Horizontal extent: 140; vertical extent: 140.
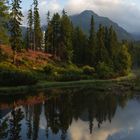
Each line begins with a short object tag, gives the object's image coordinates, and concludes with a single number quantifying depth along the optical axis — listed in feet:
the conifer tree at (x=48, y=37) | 163.69
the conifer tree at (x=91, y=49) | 159.06
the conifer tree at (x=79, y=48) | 170.53
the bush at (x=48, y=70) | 121.23
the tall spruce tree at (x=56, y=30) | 161.38
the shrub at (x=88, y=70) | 137.34
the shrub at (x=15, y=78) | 91.30
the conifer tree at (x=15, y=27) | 121.64
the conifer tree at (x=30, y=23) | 160.49
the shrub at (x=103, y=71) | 137.23
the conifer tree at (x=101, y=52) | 157.25
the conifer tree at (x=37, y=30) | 158.86
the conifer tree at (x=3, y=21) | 64.29
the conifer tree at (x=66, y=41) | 155.14
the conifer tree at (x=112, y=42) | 171.74
